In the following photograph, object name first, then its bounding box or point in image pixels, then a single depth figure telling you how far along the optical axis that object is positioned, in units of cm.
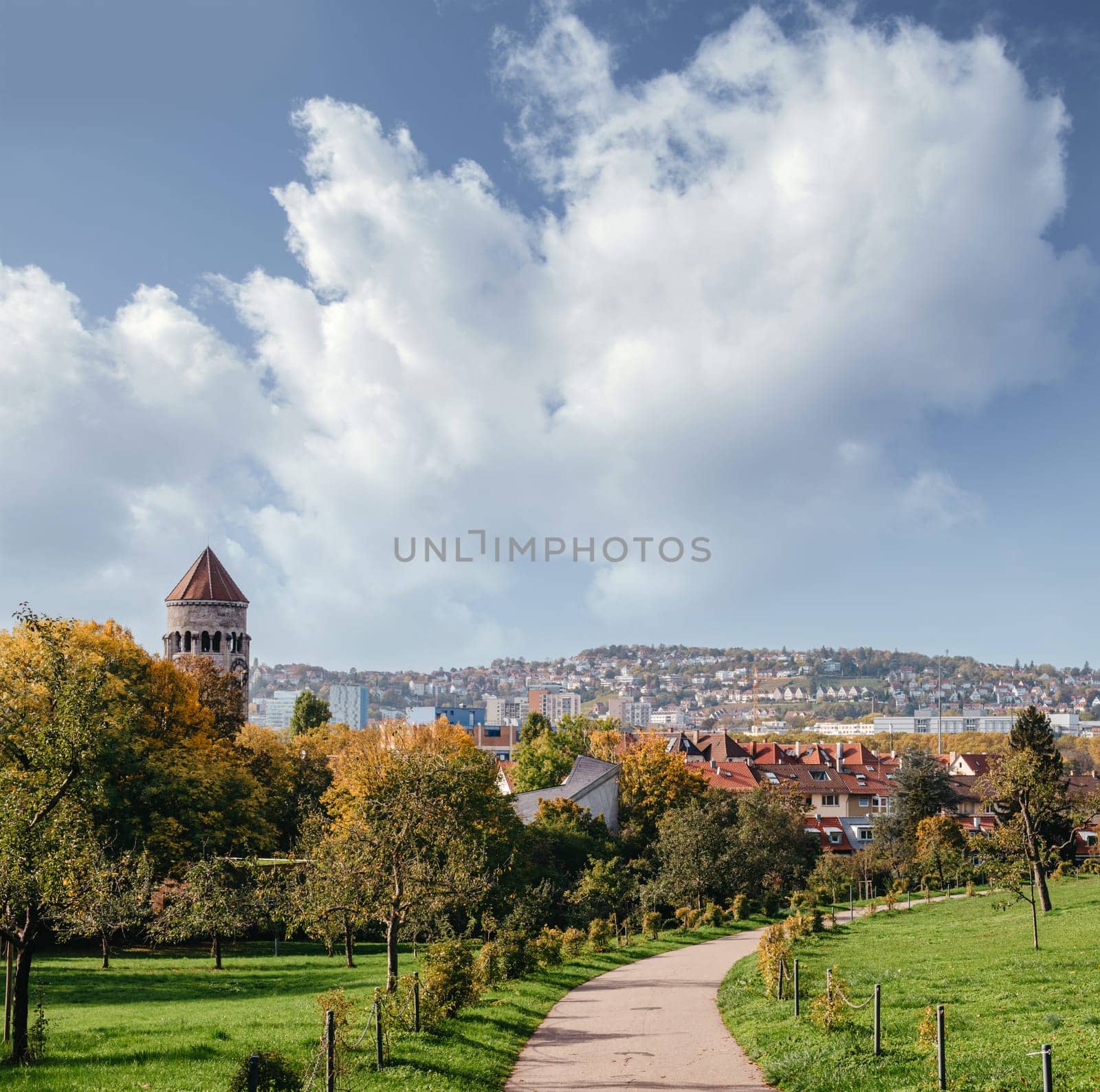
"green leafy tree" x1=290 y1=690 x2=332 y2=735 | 9075
